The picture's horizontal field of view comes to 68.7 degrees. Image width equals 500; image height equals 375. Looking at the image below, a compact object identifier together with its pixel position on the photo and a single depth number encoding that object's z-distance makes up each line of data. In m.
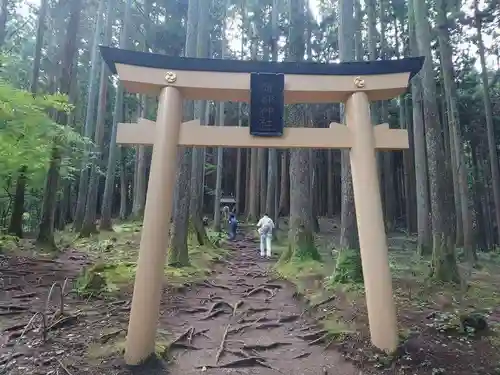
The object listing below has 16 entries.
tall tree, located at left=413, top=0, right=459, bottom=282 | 7.15
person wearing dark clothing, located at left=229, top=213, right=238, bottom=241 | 15.98
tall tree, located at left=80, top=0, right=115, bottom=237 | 13.67
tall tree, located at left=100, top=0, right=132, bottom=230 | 14.69
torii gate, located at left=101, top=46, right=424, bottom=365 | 4.53
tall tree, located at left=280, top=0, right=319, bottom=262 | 9.33
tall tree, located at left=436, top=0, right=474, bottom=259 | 11.71
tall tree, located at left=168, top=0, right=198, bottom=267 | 8.98
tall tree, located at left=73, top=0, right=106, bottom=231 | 15.20
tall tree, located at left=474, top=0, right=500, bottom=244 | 13.81
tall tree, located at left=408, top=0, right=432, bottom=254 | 11.83
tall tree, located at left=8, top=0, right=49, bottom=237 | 11.19
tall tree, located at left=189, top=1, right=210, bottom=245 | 10.11
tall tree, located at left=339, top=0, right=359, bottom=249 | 7.28
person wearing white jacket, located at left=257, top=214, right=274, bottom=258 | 11.58
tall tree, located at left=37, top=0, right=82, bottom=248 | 10.15
